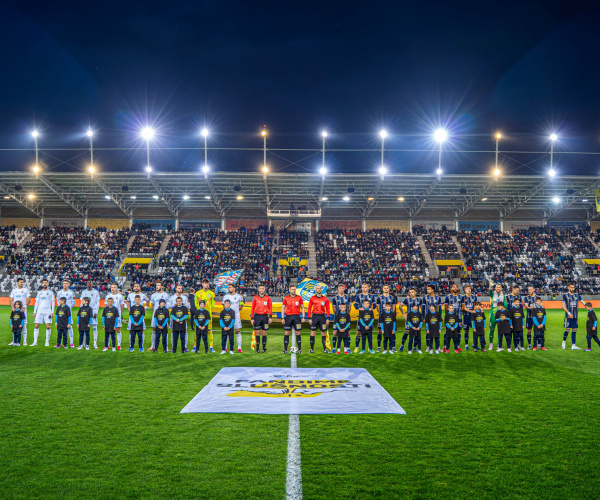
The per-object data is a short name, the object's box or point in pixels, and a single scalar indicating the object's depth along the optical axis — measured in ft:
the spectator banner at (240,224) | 124.88
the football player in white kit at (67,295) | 38.14
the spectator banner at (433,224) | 127.24
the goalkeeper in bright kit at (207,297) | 37.46
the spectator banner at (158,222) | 124.57
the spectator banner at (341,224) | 125.70
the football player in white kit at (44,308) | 38.83
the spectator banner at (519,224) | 127.85
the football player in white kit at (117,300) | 36.94
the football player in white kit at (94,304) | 37.97
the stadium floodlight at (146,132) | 88.21
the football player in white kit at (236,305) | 36.14
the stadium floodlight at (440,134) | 88.74
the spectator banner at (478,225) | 127.65
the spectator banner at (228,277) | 63.54
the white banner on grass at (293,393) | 19.69
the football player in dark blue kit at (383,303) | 35.91
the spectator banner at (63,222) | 125.49
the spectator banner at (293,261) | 107.86
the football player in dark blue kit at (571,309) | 38.34
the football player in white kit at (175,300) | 36.18
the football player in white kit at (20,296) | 38.89
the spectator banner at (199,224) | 125.08
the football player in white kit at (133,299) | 37.13
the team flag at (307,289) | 54.03
